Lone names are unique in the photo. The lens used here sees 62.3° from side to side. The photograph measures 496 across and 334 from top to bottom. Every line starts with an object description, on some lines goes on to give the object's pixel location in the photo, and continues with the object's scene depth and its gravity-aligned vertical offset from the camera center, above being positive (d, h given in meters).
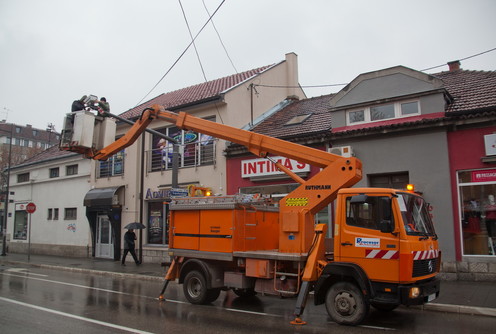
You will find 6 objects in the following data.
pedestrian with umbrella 18.28 -0.94
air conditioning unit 13.66 +2.39
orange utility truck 7.15 -0.36
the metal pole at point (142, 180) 19.39 +2.08
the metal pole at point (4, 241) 24.38 -1.00
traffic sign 21.64 +0.86
